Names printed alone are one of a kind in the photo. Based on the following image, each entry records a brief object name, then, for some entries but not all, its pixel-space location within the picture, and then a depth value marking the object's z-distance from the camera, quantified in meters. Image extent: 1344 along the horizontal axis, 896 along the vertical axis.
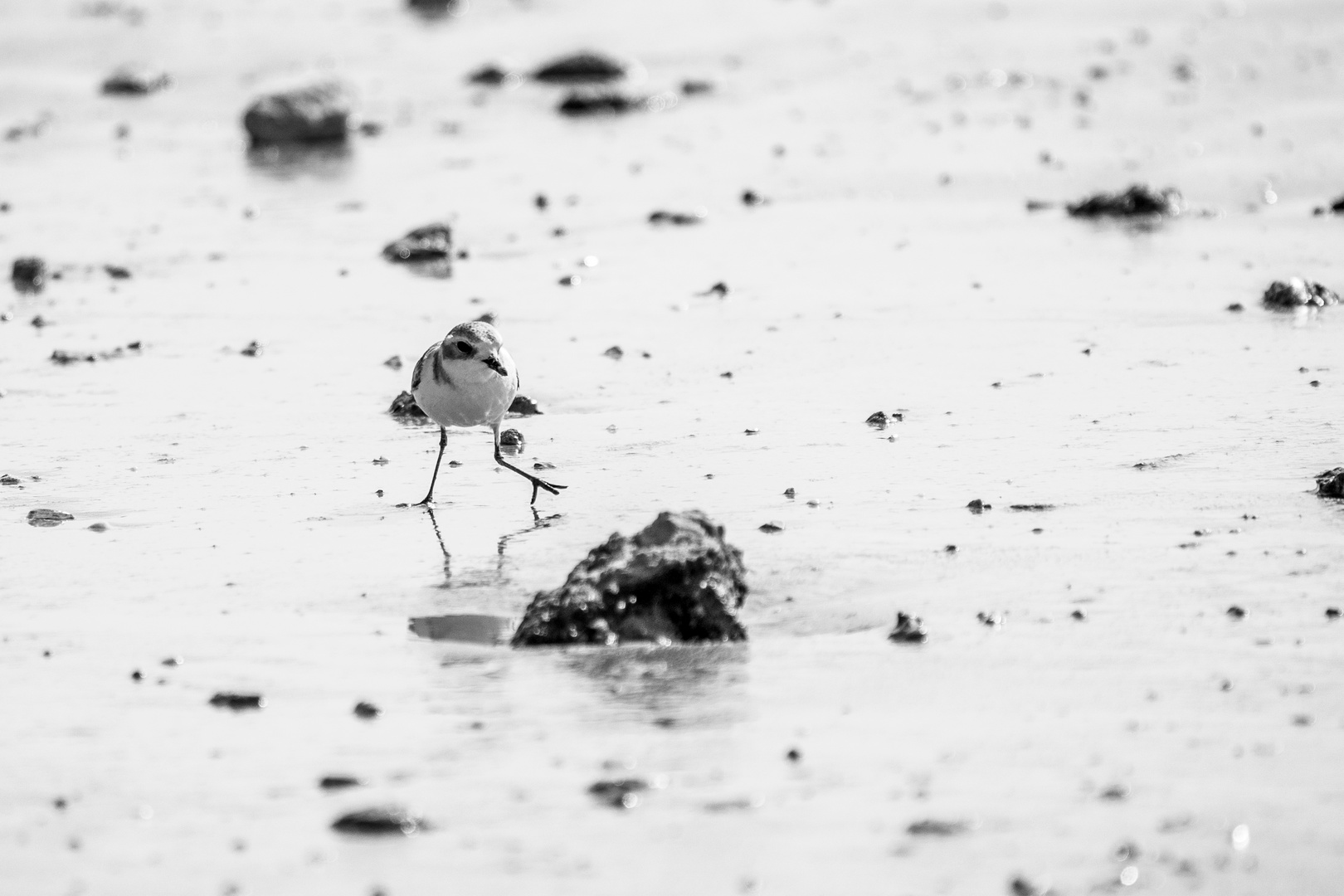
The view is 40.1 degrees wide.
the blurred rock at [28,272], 13.19
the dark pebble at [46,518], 8.21
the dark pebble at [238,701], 6.14
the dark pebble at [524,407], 10.03
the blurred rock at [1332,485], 7.84
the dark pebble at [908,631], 6.53
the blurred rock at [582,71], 21.31
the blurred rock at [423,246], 13.49
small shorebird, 8.62
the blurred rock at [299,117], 18.52
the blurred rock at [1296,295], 11.26
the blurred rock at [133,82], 21.73
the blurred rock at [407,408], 10.02
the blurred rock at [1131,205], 13.95
